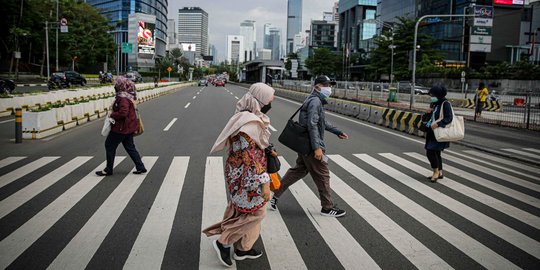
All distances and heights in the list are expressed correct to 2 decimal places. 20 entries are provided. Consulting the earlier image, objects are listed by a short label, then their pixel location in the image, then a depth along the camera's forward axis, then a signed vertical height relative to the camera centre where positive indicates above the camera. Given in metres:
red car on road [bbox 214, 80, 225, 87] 67.49 +1.29
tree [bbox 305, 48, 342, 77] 96.06 +7.44
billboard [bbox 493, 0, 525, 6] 71.31 +16.37
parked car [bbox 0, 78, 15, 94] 23.57 -0.08
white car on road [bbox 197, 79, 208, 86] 72.06 +1.41
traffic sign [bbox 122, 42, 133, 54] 68.94 +6.51
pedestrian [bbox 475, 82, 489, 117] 21.78 +0.13
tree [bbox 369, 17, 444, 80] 58.78 +6.65
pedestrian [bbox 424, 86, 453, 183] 7.48 -0.50
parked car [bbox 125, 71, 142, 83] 61.44 +1.46
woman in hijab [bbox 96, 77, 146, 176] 7.30 -0.60
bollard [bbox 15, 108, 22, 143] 10.95 -1.16
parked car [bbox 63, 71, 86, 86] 41.28 +0.80
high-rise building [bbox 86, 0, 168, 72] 110.50 +20.19
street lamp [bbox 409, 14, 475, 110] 27.05 +0.77
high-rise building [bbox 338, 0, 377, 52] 112.00 +20.23
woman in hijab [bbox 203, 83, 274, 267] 3.91 -0.73
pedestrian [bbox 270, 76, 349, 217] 5.35 -0.55
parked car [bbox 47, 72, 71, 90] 34.47 +0.33
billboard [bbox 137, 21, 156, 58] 70.06 +8.01
